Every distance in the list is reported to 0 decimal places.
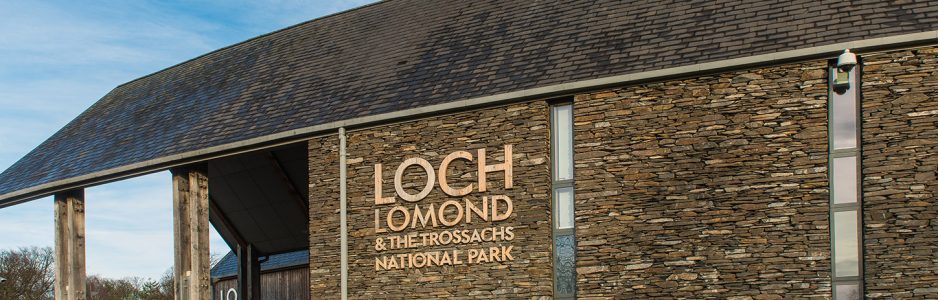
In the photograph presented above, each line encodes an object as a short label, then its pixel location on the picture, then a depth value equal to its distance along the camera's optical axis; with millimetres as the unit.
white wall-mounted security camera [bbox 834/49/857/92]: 14328
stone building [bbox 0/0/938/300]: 14820
